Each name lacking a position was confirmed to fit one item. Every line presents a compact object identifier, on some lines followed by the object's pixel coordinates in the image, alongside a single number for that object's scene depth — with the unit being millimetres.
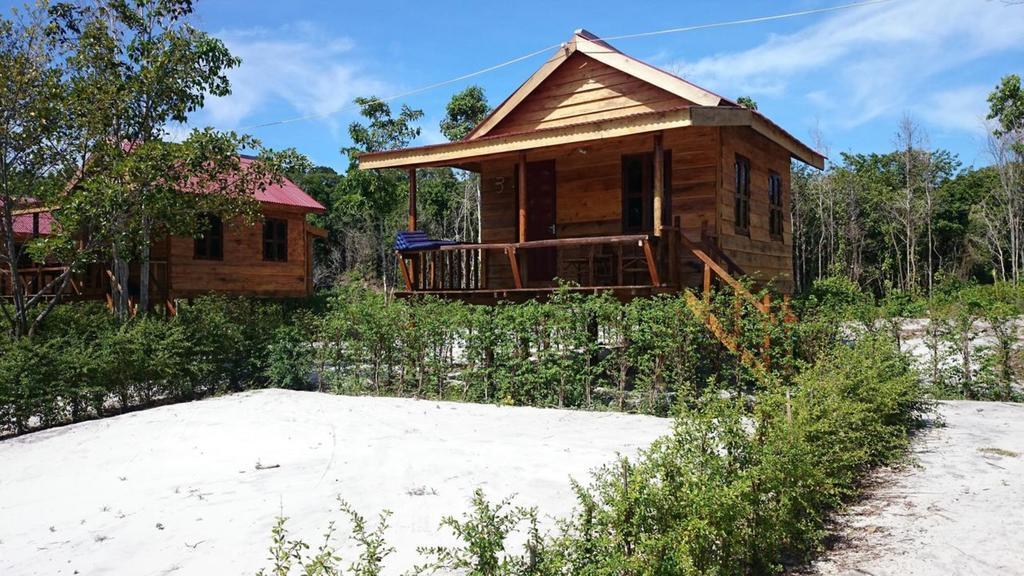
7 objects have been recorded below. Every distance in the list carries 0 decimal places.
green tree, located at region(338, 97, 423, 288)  27062
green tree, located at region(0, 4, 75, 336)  12508
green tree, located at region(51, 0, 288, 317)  12914
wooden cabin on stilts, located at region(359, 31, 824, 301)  11508
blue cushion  13297
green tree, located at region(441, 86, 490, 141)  31288
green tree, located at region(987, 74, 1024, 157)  30203
